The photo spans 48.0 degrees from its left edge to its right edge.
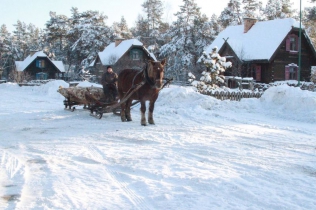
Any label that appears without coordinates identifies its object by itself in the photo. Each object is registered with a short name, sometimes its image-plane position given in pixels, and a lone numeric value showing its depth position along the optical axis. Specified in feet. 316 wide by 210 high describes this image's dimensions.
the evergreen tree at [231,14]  192.13
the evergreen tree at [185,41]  163.12
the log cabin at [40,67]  198.80
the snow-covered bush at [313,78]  100.53
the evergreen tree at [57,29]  241.14
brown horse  32.83
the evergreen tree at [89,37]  193.47
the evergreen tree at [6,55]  247.40
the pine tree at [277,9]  199.62
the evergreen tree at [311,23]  146.26
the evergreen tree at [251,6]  200.75
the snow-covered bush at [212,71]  73.61
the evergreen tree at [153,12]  214.28
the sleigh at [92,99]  38.85
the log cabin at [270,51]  108.78
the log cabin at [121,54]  141.79
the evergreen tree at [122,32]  201.61
